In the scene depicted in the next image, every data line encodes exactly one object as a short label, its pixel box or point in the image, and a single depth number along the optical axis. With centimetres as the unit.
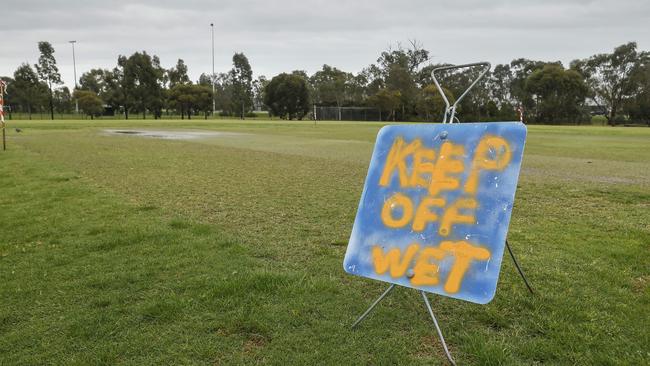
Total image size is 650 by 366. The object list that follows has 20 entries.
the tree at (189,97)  7438
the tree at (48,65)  7359
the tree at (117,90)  7388
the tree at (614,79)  7031
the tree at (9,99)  7416
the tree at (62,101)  8106
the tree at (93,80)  9300
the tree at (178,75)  8981
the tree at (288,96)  7531
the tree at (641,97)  6619
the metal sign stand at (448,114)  284
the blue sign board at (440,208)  265
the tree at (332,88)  8569
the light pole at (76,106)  7704
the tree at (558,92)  6875
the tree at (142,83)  7269
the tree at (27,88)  7269
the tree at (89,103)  7212
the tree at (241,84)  8606
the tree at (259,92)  10581
